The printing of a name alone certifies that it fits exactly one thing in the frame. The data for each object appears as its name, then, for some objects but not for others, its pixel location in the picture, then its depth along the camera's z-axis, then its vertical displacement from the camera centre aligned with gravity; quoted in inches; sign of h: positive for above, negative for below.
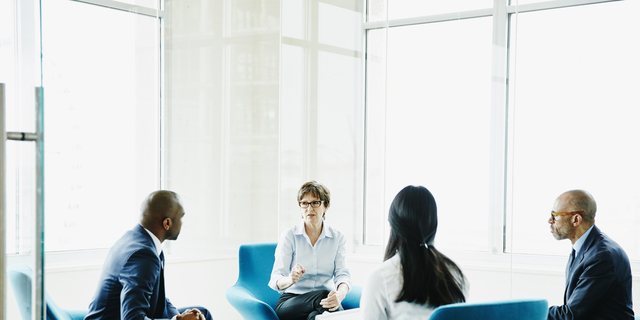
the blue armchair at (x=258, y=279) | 141.5 -36.0
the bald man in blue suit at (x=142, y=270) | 91.8 -21.7
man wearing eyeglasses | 108.0 -26.8
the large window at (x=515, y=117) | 153.7 +9.2
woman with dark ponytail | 78.1 -18.0
